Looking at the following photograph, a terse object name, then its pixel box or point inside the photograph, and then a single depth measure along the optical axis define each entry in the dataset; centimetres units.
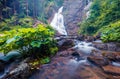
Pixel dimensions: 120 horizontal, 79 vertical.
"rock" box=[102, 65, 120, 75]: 251
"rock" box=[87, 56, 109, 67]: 282
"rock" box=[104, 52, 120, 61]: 314
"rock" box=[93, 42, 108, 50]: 414
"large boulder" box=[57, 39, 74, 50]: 405
